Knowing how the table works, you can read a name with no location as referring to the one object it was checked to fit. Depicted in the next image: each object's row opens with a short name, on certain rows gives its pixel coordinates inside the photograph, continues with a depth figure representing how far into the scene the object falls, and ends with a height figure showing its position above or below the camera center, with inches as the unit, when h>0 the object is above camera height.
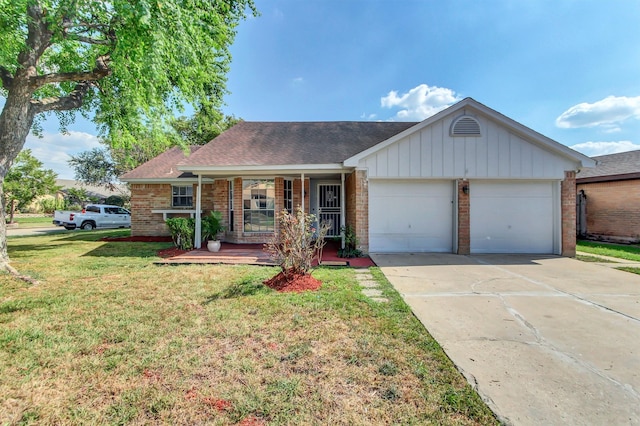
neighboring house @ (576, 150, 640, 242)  444.1 +17.9
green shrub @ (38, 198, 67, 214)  1206.9 +31.0
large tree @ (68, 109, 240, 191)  971.3 +237.9
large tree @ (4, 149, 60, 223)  834.2 +99.0
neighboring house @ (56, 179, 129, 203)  1318.8 +110.2
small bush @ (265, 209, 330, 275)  200.5 -28.5
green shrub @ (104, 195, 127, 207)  1178.6 +47.4
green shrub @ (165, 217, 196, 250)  359.7 -27.1
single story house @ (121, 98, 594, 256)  325.1 +37.7
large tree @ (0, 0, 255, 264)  222.5 +153.9
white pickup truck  673.0 -16.3
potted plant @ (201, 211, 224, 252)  372.4 -19.7
